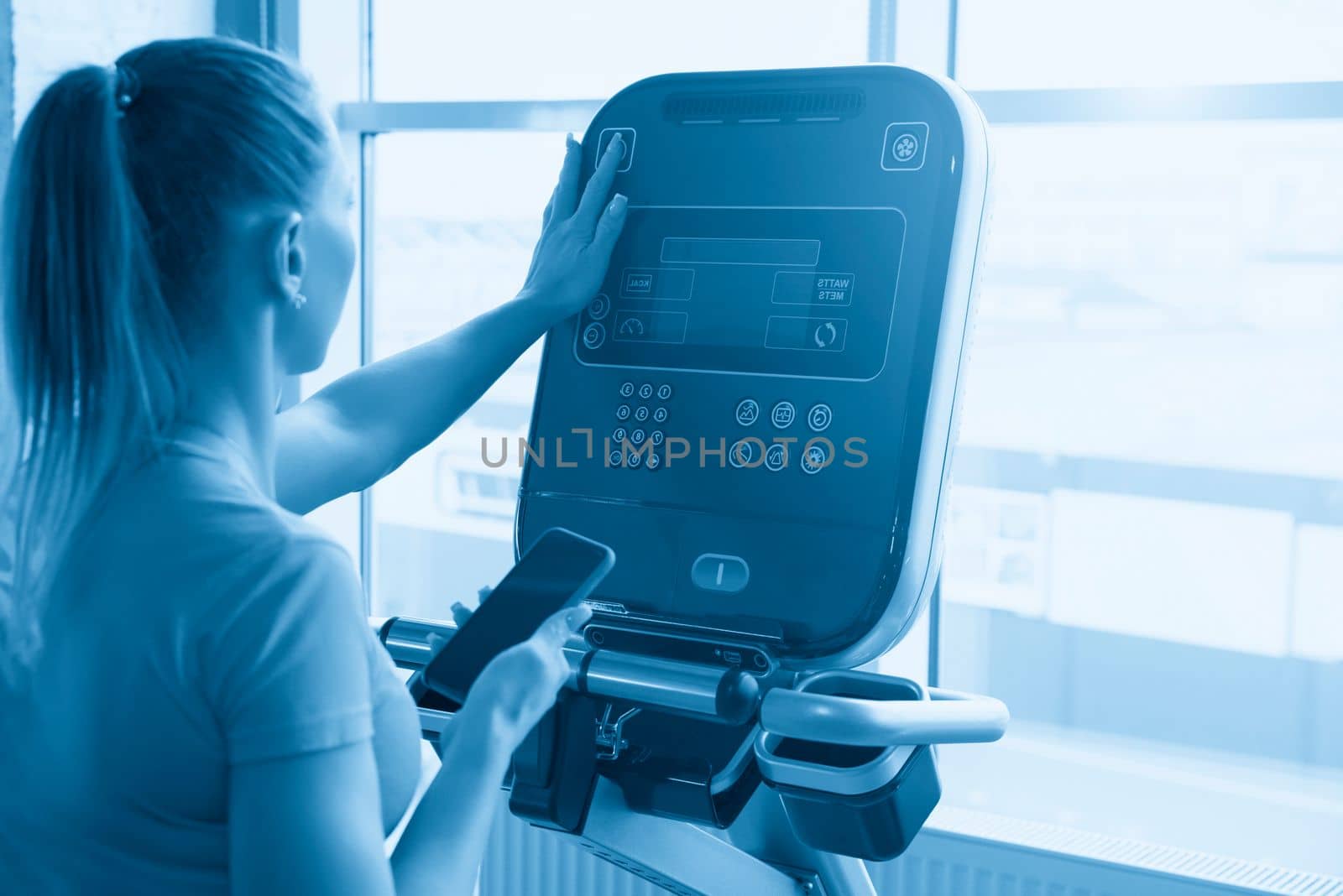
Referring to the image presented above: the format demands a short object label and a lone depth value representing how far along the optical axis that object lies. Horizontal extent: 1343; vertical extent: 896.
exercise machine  1.11
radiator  1.78
